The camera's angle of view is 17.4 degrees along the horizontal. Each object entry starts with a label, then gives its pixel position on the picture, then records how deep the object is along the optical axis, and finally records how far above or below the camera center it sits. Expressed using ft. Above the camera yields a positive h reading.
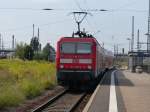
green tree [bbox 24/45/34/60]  375.12 +11.47
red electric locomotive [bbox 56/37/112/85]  97.25 +1.65
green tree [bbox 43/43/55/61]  399.05 +12.26
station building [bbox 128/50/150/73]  266.16 +5.25
